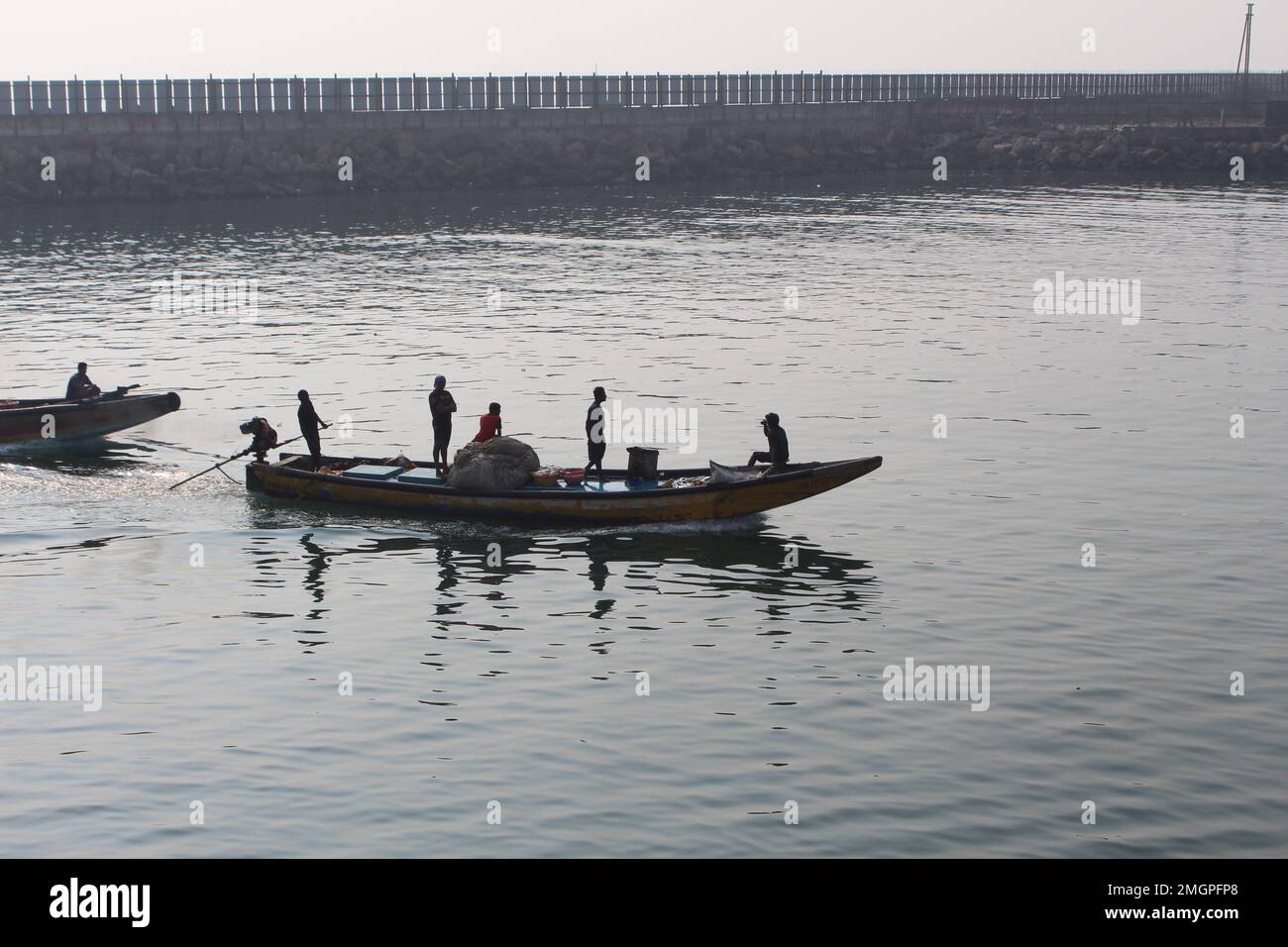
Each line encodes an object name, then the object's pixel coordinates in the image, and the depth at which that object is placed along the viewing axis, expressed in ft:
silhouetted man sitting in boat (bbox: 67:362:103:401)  126.31
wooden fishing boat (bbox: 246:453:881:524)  98.07
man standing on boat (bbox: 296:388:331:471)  107.45
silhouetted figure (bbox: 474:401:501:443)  103.24
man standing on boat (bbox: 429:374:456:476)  106.63
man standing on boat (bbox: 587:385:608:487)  98.84
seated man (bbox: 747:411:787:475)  98.02
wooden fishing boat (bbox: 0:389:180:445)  123.24
